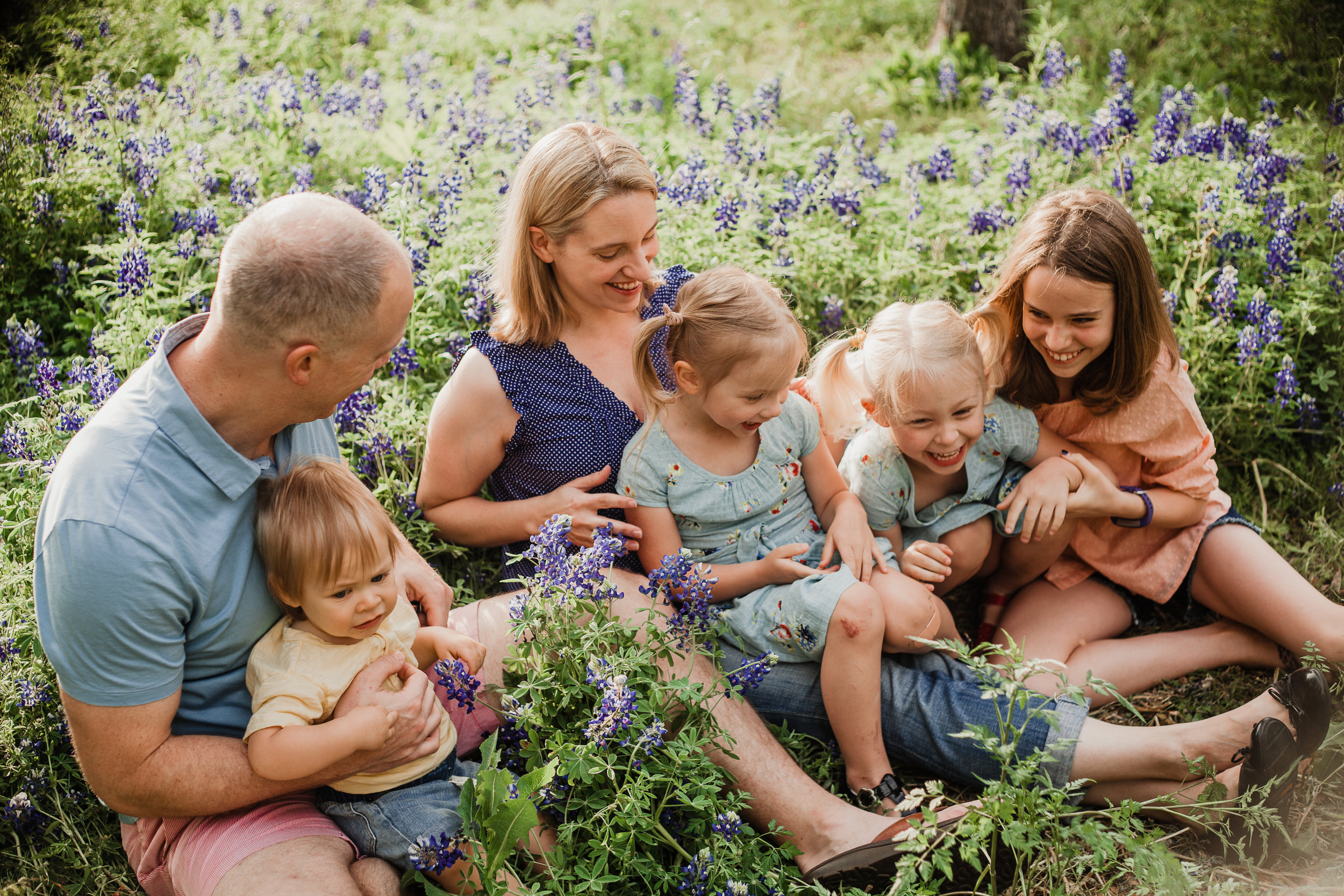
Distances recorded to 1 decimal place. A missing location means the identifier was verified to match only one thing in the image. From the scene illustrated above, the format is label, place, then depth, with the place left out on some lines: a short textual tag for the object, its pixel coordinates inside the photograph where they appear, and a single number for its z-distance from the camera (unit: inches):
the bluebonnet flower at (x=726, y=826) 87.0
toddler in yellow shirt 82.7
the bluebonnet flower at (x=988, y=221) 156.1
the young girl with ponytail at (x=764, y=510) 102.8
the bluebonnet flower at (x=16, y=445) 118.4
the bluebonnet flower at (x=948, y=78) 225.5
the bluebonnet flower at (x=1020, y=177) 160.9
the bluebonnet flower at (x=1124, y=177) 155.6
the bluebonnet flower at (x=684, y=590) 91.9
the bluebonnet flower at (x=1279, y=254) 149.5
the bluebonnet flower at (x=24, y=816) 97.3
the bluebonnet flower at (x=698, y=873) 85.9
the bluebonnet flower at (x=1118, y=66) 194.1
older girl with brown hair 111.0
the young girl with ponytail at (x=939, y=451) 108.2
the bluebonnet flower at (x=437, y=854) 82.6
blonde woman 99.6
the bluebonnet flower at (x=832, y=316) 147.9
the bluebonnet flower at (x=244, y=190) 158.9
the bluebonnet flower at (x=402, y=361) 134.0
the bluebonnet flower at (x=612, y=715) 82.9
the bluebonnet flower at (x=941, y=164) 174.2
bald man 75.7
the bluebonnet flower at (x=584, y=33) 220.8
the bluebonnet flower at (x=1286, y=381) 138.1
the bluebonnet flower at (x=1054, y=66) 193.8
